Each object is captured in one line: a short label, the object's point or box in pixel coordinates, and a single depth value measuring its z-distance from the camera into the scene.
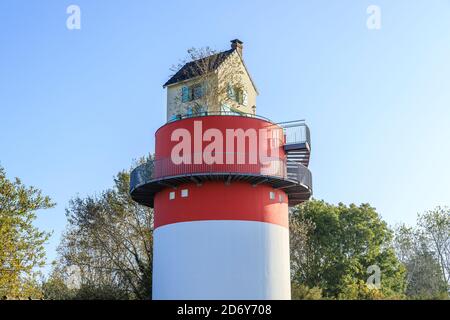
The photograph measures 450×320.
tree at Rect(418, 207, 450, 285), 49.69
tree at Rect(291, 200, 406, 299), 40.69
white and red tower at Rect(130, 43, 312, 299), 22.70
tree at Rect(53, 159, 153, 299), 37.53
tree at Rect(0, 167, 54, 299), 25.69
